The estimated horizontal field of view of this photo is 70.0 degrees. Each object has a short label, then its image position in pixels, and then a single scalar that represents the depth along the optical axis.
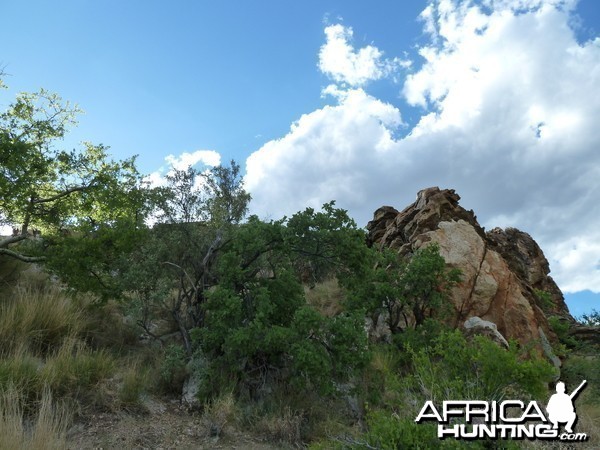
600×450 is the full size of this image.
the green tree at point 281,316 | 7.60
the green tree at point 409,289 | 11.20
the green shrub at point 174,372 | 8.44
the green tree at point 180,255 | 9.71
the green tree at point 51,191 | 12.00
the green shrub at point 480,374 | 4.96
